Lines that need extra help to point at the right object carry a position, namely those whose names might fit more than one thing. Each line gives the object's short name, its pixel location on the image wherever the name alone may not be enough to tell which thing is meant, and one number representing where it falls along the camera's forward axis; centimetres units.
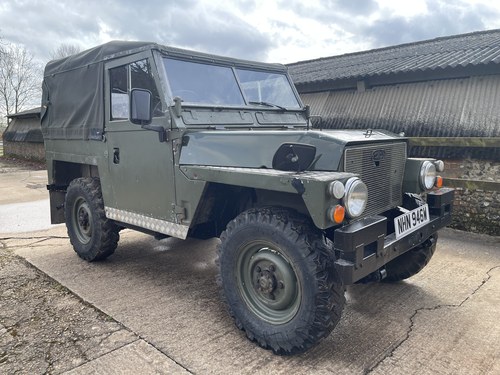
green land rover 257
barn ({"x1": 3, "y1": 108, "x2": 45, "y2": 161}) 1798
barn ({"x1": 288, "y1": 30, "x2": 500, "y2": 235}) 600
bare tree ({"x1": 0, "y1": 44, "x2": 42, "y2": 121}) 3870
